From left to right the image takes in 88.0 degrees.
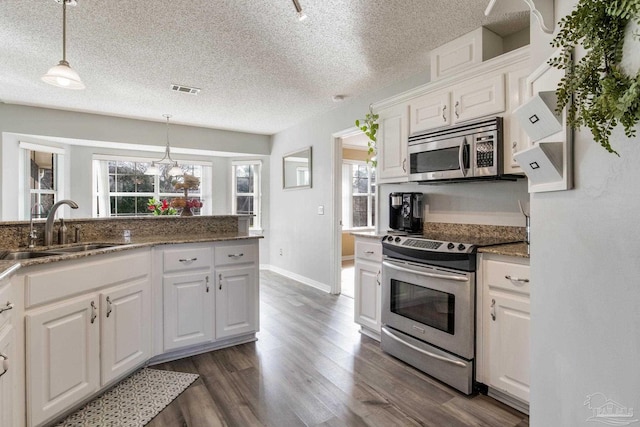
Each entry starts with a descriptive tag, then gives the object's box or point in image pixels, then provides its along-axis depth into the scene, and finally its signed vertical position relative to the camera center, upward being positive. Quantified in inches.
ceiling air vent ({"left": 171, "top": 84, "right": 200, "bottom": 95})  144.5 +54.5
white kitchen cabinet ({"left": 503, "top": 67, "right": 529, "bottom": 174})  81.0 +22.4
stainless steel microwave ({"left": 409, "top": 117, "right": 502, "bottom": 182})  86.1 +16.9
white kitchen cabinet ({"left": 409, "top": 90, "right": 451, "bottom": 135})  99.1 +31.2
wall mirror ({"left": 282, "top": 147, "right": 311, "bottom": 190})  196.2 +26.2
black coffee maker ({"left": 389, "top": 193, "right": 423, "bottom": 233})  116.6 +0.0
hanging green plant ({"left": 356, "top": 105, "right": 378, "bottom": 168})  126.3 +32.9
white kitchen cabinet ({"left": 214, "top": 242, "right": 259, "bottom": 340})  104.9 -25.5
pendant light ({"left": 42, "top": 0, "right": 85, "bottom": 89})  78.2 +32.2
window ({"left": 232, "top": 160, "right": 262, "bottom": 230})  248.1 +16.8
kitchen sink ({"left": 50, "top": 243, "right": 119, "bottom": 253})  88.0 -10.0
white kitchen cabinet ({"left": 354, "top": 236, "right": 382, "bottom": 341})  112.3 -26.4
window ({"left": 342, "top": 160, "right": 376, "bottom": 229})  280.2 +14.4
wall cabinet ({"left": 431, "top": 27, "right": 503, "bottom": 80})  98.6 +49.8
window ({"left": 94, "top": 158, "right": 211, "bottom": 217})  220.5 +16.8
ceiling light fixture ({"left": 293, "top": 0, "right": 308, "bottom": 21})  60.6 +38.9
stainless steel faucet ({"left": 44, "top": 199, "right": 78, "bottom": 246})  88.0 -4.0
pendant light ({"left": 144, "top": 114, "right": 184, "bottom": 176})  183.6 +24.0
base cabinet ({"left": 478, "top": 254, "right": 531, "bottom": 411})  71.7 -26.8
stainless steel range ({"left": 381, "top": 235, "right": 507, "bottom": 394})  81.1 -25.8
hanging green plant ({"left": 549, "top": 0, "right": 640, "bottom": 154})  25.0 +11.9
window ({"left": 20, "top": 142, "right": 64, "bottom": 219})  180.5 +21.0
